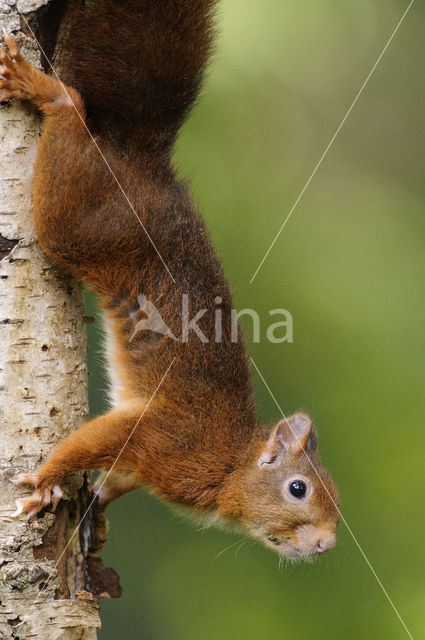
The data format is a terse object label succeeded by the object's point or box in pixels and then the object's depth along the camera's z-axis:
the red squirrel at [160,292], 5.40
